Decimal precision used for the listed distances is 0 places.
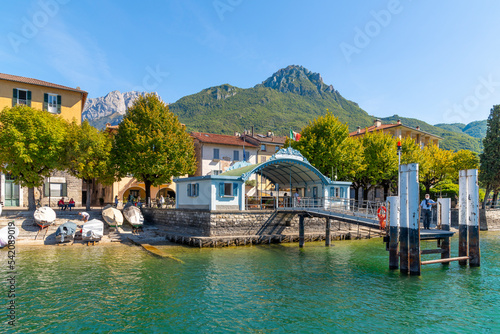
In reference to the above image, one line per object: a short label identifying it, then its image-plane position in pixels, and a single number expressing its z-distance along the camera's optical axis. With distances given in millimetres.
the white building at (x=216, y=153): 51062
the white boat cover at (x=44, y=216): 26984
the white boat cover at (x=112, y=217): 29641
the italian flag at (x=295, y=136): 30500
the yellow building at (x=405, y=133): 64625
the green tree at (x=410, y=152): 46156
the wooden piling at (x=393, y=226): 17250
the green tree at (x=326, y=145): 38812
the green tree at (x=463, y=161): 47906
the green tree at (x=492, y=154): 42469
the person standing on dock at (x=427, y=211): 20109
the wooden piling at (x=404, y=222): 16797
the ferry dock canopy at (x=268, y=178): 27875
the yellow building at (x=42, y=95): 38094
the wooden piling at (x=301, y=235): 26422
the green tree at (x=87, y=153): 32281
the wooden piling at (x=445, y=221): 19531
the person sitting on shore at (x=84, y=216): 29734
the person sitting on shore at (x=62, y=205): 34688
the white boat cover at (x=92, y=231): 25891
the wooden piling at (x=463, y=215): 19219
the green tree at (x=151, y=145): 35375
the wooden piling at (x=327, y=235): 26391
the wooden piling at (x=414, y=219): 16406
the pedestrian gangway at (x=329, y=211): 20609
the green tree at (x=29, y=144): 29188
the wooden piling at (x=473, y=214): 18875
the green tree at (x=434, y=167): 47719
